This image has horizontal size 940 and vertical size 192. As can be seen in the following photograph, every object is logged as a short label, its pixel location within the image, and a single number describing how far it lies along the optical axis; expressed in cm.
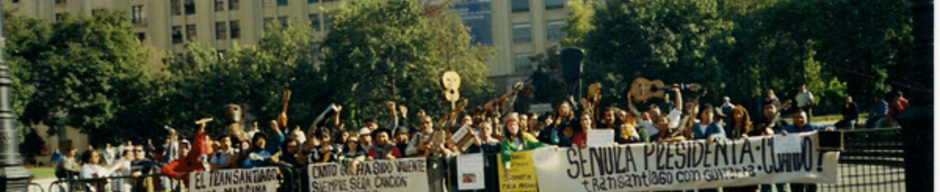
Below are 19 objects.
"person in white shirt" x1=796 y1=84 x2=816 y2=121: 2219
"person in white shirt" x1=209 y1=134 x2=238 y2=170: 1369
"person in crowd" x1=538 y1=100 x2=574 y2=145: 1272
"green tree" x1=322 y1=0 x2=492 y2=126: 5578
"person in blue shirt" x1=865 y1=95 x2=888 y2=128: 2450
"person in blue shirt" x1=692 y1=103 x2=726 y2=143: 1208
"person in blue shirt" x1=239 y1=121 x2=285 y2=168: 1262
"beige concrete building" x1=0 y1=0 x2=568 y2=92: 7819
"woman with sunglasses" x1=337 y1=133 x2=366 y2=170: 1204
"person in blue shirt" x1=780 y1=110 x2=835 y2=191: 1184
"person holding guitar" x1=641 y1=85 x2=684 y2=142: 1584
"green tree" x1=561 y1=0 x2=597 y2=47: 6738
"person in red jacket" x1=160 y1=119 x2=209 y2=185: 1446
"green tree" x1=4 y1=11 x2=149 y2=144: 6053
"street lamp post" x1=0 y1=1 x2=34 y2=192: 932
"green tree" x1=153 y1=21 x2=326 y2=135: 5750
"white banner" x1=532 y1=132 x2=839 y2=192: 1155
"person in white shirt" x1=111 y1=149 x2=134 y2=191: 2250
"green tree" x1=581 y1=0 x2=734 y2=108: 5538
